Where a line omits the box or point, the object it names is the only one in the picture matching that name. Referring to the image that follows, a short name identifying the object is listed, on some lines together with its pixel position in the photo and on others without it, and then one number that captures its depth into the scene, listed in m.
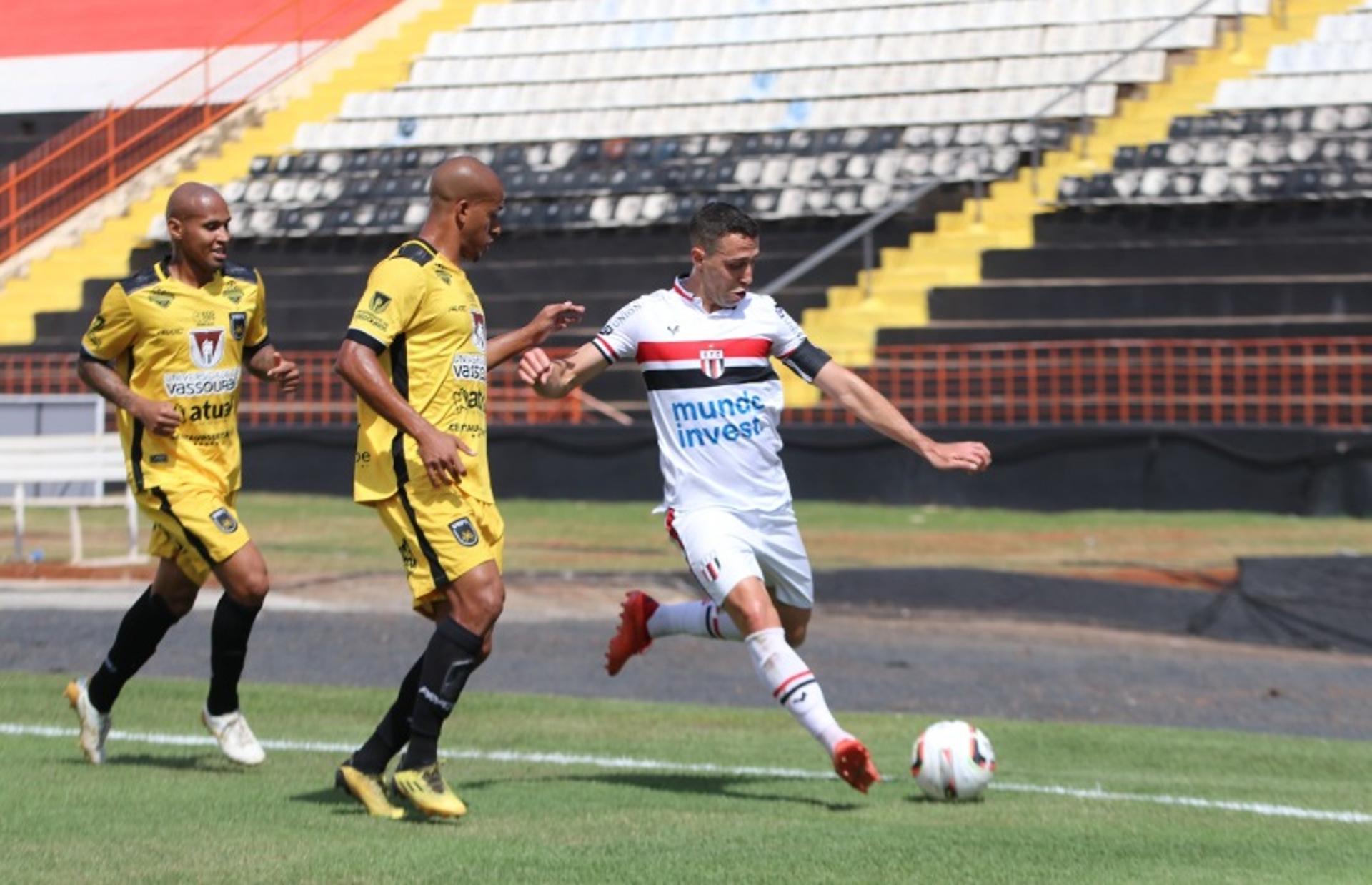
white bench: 33.78
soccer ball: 14.62
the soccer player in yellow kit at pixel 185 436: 15.75
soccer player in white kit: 15.23
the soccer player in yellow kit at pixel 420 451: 13.52
